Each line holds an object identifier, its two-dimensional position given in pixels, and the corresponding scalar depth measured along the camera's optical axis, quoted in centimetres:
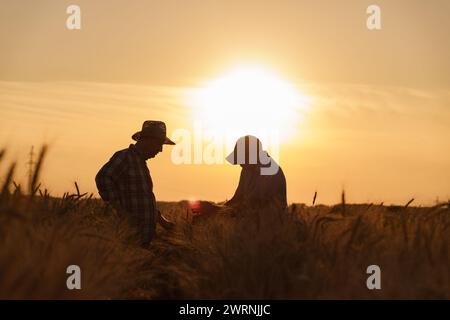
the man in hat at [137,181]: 723
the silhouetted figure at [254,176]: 826
